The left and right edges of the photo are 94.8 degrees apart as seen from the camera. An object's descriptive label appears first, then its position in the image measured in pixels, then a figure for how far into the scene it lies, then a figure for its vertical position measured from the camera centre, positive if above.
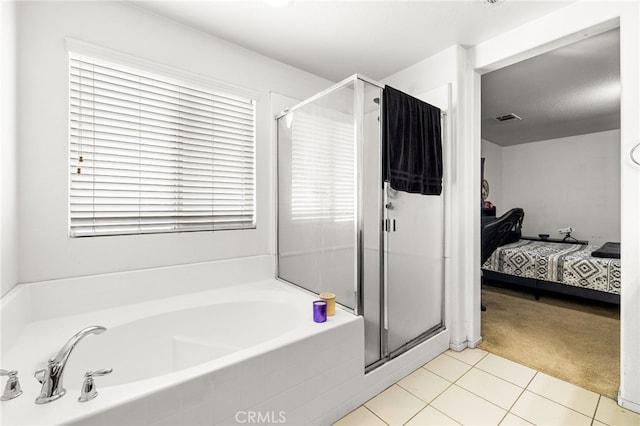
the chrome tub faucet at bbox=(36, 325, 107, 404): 1.00 -0.57
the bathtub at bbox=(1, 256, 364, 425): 1.04 -0.69
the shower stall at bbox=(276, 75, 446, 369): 1.85 -0.08
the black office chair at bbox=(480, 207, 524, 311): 3.35 -0.21
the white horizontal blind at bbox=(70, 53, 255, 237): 1.77 +0.41
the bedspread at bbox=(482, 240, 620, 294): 3.10 -0.60
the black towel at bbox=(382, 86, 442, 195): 1.91 +0.49
